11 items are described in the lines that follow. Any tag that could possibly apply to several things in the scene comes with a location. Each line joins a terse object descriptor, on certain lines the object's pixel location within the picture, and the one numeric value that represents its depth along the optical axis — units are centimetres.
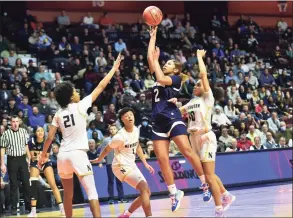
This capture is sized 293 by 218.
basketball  1058
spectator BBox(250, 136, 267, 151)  2095
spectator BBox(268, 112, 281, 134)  2328
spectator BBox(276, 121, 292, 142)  2273
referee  1586
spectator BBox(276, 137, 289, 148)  2164
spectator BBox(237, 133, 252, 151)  2083
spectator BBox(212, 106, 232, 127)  2206
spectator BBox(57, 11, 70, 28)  2705
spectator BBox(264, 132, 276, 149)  2152
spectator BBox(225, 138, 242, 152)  2028
